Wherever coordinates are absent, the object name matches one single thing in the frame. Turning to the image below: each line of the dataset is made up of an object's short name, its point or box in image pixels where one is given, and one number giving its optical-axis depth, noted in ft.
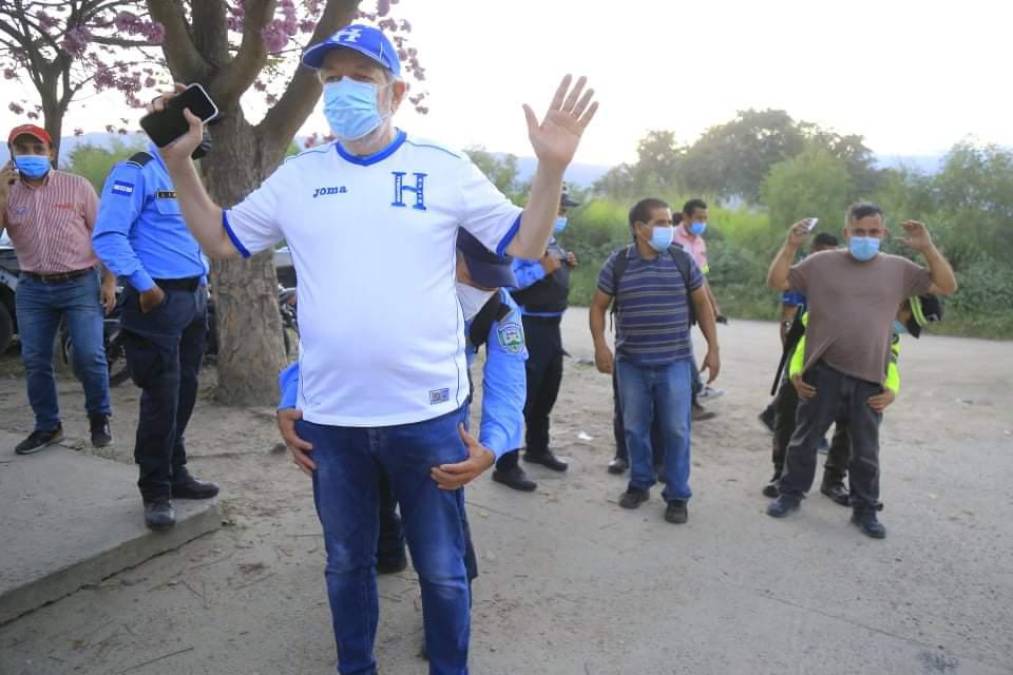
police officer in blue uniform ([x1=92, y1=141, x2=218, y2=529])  11.76
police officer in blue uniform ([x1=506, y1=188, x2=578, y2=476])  16.43
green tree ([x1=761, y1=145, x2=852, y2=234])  57.98
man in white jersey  7.11
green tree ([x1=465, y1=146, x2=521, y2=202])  76.59
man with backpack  14.80
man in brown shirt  13.97
